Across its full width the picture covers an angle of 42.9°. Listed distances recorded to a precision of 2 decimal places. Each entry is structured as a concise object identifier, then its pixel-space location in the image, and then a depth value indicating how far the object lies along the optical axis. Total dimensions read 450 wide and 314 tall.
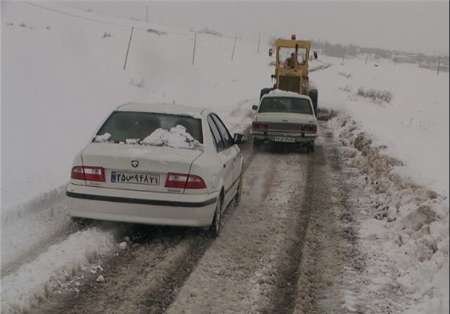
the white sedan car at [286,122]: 14.65
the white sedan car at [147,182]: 6.39
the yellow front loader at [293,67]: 21.34
